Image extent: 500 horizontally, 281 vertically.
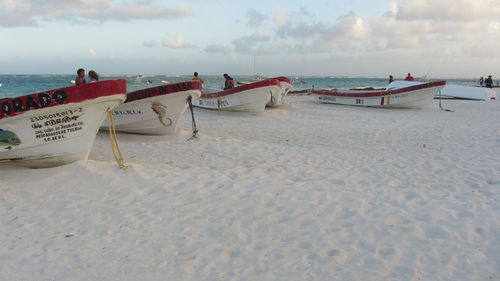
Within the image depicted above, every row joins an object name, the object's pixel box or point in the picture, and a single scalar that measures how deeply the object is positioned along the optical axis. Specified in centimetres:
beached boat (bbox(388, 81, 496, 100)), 2120
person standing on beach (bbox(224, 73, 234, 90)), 1402
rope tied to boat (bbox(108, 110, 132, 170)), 537
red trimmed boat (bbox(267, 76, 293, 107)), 1484
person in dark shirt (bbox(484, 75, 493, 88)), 2477
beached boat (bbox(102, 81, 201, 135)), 806
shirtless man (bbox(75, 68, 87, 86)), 734
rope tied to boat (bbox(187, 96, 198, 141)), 830
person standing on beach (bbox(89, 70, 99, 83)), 751
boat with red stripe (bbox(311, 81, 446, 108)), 1527
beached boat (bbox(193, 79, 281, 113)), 1238
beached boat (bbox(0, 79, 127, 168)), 513
